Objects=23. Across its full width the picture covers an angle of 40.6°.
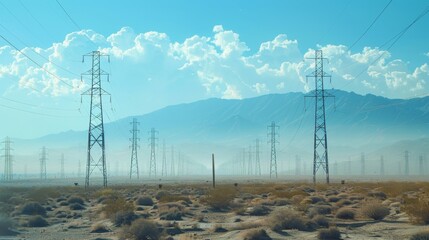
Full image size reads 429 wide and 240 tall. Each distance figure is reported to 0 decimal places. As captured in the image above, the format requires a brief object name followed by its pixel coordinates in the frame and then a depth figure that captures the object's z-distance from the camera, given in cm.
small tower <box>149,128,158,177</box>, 17975
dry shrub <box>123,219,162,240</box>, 3006
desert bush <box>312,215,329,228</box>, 3591
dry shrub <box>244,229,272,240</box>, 3036
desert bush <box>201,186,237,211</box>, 5286
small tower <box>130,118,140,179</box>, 15040
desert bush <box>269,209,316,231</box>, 3450
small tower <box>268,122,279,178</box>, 14818
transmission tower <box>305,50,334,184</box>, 8319
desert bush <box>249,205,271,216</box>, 4547
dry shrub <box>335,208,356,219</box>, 4031
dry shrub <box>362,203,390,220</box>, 3941
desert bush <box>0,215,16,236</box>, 3622
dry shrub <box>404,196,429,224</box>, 3378
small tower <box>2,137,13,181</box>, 17832
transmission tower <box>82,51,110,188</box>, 7425
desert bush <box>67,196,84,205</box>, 6378
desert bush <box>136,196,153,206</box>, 5899
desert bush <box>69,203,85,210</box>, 5897
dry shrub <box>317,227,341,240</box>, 3023
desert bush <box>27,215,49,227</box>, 4250
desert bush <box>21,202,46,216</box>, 5088
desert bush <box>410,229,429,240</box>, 2666
